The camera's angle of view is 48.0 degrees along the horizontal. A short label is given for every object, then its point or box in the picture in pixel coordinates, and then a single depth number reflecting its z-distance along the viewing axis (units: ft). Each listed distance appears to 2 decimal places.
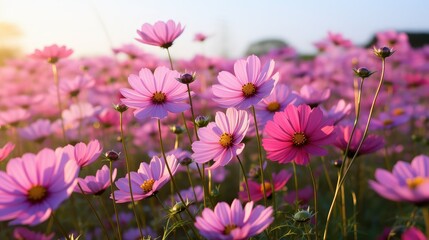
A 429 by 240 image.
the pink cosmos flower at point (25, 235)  4.39
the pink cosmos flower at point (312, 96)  4.87
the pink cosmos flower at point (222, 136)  3.34
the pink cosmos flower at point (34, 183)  2.54
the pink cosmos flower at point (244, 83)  3.57
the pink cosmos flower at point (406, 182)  2.01
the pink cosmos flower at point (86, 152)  3.28
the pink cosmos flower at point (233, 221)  2.41
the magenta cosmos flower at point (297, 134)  3.29
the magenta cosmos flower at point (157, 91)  3.71
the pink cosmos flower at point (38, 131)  6.97
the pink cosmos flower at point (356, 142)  4.10
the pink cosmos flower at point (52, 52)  5.54
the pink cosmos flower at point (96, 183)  3.51
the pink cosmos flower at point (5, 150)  3.48
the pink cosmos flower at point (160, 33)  4.15
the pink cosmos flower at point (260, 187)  4.42
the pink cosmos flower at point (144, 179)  3.42
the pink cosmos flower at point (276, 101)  4.37
